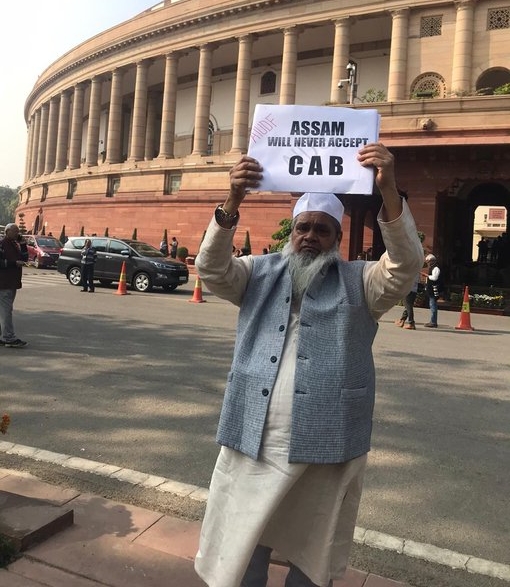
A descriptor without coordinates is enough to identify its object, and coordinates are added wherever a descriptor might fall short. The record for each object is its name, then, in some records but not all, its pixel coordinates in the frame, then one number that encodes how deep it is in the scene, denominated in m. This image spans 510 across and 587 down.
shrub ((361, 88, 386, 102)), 30.19
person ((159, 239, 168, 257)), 36.06
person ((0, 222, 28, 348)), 8.62
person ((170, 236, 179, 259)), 35.84
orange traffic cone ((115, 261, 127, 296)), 17.80
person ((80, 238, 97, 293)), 18.39
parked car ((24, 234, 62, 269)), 30.17
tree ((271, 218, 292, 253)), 25.10
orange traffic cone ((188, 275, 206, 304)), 16.71
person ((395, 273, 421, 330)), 13.27
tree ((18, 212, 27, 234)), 64.04
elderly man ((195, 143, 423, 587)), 2.28
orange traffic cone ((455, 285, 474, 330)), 14.29
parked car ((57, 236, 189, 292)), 19.27
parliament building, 22.69
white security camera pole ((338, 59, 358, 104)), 28.22
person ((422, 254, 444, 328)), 14.05
